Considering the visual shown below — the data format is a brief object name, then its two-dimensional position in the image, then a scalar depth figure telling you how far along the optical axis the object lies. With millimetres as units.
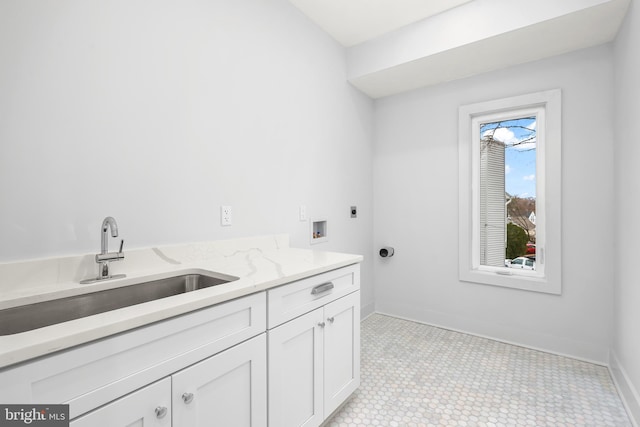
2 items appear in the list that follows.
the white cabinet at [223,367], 736
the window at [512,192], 2359
